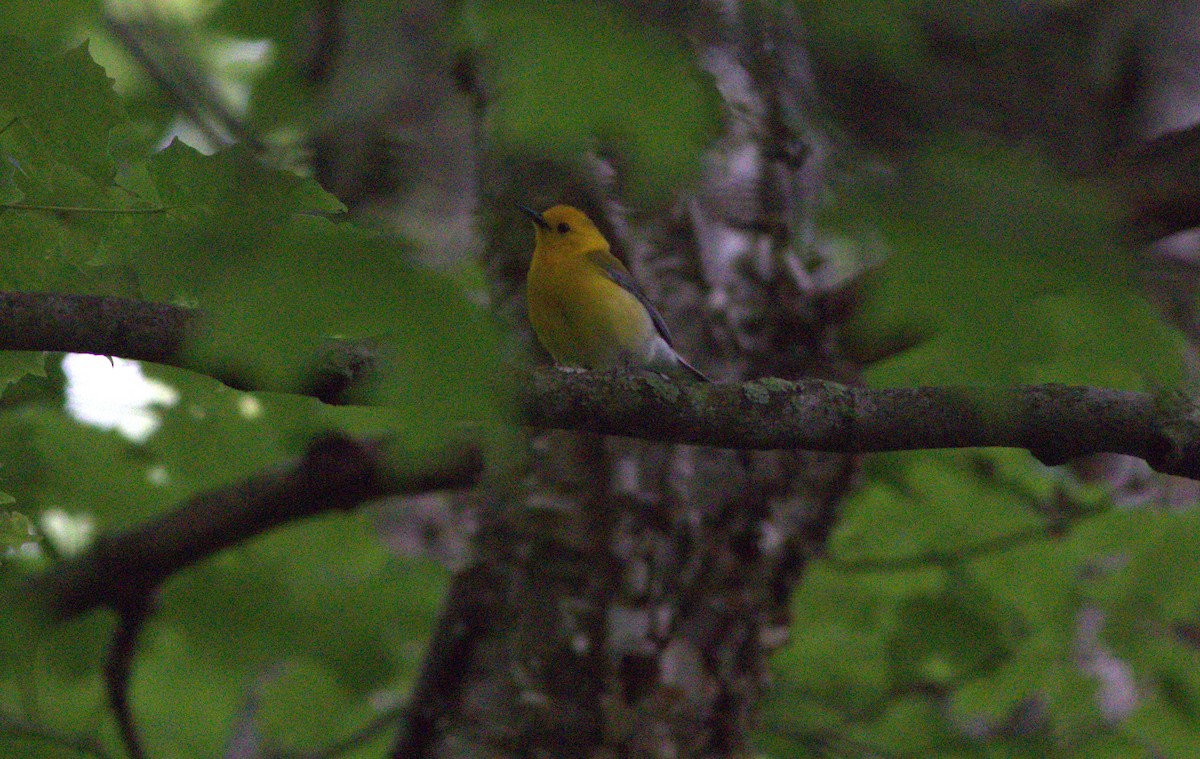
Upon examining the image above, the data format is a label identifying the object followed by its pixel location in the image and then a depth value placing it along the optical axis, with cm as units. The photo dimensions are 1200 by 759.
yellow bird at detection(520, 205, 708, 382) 973
